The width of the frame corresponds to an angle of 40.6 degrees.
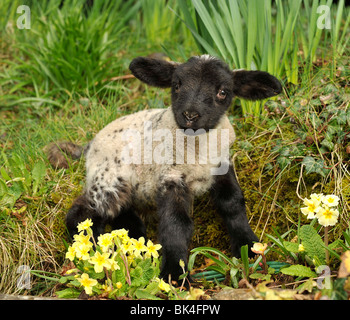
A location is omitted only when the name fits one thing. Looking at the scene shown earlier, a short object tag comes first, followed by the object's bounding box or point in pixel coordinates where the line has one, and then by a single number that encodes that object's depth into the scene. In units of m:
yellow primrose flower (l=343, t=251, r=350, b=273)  2.47
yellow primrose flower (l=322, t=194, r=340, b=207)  2.85
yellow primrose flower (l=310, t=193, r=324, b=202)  2.88
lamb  3.48
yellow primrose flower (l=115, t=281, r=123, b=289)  2.84
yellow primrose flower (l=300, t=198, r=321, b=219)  2.86
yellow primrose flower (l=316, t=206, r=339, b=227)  2.82
